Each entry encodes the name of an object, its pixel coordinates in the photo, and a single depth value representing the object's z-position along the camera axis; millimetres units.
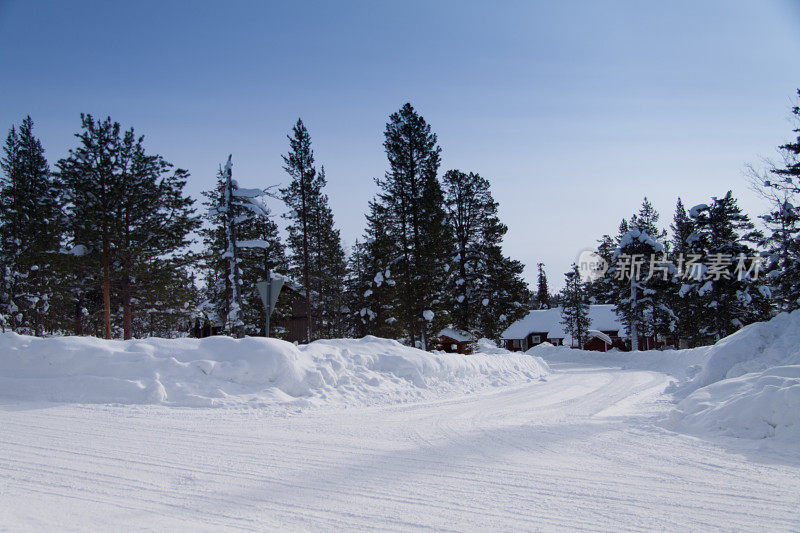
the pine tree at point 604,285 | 56738
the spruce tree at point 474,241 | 39375
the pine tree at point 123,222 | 20562
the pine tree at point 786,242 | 24375
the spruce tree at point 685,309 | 39000
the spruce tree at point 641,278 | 42125
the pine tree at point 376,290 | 27562
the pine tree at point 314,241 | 29594
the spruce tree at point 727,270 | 33469
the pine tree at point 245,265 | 29984
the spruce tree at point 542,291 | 91700
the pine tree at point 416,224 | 26562
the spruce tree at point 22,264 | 26453
